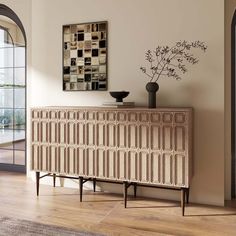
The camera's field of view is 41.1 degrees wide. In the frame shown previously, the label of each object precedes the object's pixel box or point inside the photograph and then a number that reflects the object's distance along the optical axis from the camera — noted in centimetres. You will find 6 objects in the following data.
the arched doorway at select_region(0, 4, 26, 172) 441
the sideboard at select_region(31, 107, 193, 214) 294
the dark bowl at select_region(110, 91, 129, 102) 330
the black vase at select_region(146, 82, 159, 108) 316
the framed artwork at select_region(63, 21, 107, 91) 359
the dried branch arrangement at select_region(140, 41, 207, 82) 322
